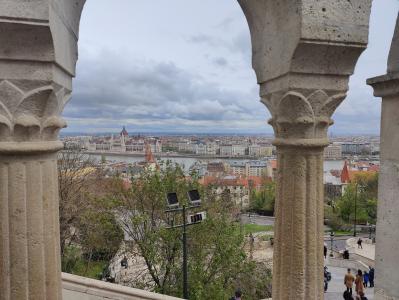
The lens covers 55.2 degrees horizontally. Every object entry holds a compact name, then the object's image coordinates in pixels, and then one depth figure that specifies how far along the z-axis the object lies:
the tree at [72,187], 14.50
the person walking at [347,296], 10.38
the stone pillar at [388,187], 3.44
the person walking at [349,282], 10.67
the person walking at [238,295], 9.12
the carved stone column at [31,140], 2.21
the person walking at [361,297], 9.52
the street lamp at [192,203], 7.53
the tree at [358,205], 43.66
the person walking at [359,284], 10.26
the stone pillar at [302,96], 2.66
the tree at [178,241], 10.98
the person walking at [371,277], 14.07
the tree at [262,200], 50.31
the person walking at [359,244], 25.60
